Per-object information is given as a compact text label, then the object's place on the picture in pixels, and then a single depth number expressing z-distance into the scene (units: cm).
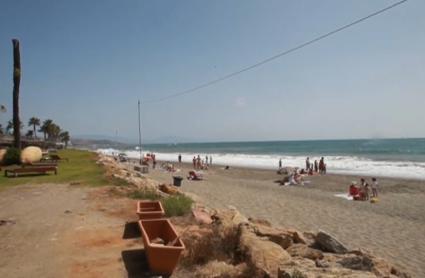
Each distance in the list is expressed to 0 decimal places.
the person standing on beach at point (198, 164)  4264
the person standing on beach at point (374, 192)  1948
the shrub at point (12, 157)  2330
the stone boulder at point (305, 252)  604
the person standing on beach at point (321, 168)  3386
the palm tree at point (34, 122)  9262
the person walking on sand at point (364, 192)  1866
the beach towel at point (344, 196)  1903
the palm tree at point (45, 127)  8875
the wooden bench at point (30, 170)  1855
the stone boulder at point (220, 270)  520
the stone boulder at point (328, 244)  674
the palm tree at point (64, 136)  10362
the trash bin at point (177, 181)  2229
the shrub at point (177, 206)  933
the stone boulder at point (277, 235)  684
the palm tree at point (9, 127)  8894
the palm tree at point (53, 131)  8924
